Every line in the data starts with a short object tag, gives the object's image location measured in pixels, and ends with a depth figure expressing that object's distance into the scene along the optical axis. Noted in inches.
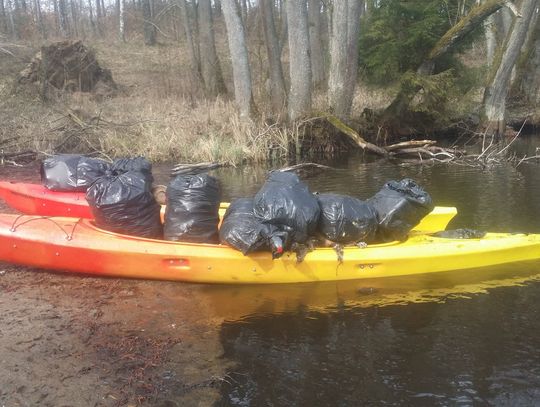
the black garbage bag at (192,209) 194.2
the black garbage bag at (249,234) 179.3
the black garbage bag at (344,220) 193.3
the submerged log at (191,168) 258.8
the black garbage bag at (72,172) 249.1
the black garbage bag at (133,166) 217.5
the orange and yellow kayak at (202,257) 189.2
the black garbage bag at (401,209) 202.1
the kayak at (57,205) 236.2
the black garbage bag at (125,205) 196.2
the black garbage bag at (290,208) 183.2
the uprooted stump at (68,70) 707.4
